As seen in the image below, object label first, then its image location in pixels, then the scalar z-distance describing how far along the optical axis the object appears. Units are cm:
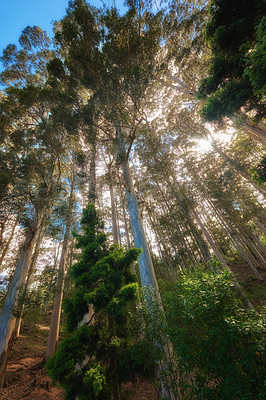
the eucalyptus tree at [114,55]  842
